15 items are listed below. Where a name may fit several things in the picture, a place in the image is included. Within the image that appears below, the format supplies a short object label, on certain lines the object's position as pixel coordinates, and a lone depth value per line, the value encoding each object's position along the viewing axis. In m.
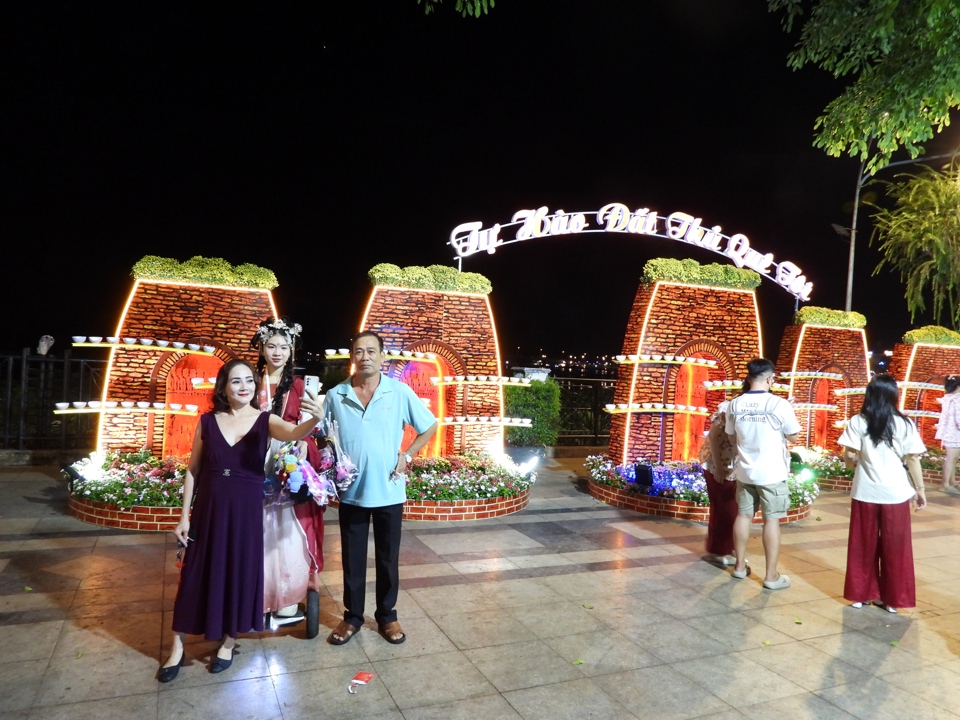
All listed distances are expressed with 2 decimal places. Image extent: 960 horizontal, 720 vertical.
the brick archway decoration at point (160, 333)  7.48
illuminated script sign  9.19
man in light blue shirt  3.84
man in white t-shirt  5.15
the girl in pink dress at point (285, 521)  3.71
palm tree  13.32
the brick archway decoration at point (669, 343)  9.12
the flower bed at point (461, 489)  7.17
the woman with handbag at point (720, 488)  5.74
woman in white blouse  4.76
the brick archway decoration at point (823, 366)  10.98
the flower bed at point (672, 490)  7.70
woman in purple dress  3.38
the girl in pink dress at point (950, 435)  10.32
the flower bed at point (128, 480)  6.43
